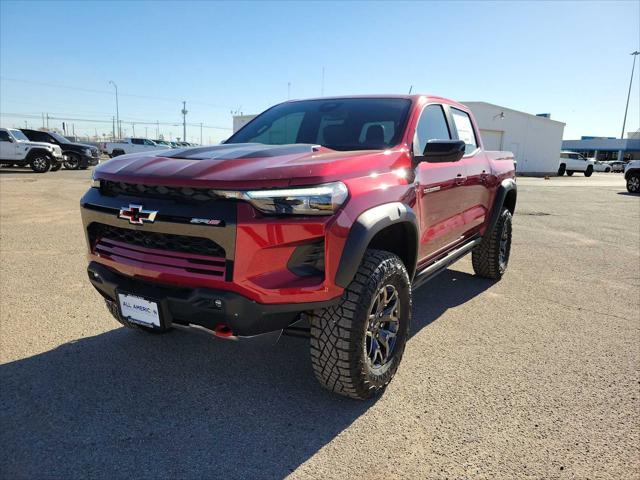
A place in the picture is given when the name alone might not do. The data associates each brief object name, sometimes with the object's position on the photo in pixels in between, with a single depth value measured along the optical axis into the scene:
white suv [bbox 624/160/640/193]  19.31
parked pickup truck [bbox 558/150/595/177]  35.78
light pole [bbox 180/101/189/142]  71.15
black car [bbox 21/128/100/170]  21.33
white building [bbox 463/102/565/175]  36.06
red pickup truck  2.21
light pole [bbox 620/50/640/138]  61.82
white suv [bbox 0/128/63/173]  18.36
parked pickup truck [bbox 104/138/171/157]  29.23
